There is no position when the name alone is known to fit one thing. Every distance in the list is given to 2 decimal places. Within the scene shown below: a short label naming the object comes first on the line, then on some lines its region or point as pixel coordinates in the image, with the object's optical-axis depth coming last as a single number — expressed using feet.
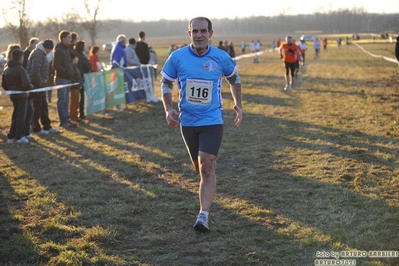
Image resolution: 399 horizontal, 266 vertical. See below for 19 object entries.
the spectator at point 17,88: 32.42
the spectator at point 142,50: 53.72
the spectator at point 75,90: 39.18
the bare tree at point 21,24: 100.70
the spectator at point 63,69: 37.09
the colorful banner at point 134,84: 50.31
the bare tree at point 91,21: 181.55
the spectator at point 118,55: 48.35
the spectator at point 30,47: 38.56
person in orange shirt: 57.41
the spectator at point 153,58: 63.49
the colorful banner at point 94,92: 42.89
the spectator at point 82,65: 41.27
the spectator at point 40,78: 35.27
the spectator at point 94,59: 49.88
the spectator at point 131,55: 50.43
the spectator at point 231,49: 114.80
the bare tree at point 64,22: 183.42
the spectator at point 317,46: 155.97
